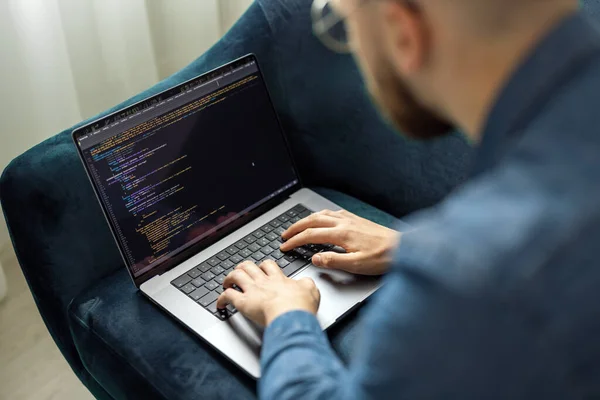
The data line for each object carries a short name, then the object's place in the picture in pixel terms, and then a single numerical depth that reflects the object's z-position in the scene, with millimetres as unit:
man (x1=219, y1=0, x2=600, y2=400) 479
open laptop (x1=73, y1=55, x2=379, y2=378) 958
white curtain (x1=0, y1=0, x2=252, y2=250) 1406
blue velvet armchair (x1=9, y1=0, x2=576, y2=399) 966
